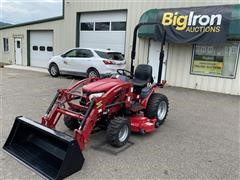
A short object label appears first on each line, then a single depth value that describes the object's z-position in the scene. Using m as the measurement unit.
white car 10.37
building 9.55
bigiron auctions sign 8.73
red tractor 3.19
